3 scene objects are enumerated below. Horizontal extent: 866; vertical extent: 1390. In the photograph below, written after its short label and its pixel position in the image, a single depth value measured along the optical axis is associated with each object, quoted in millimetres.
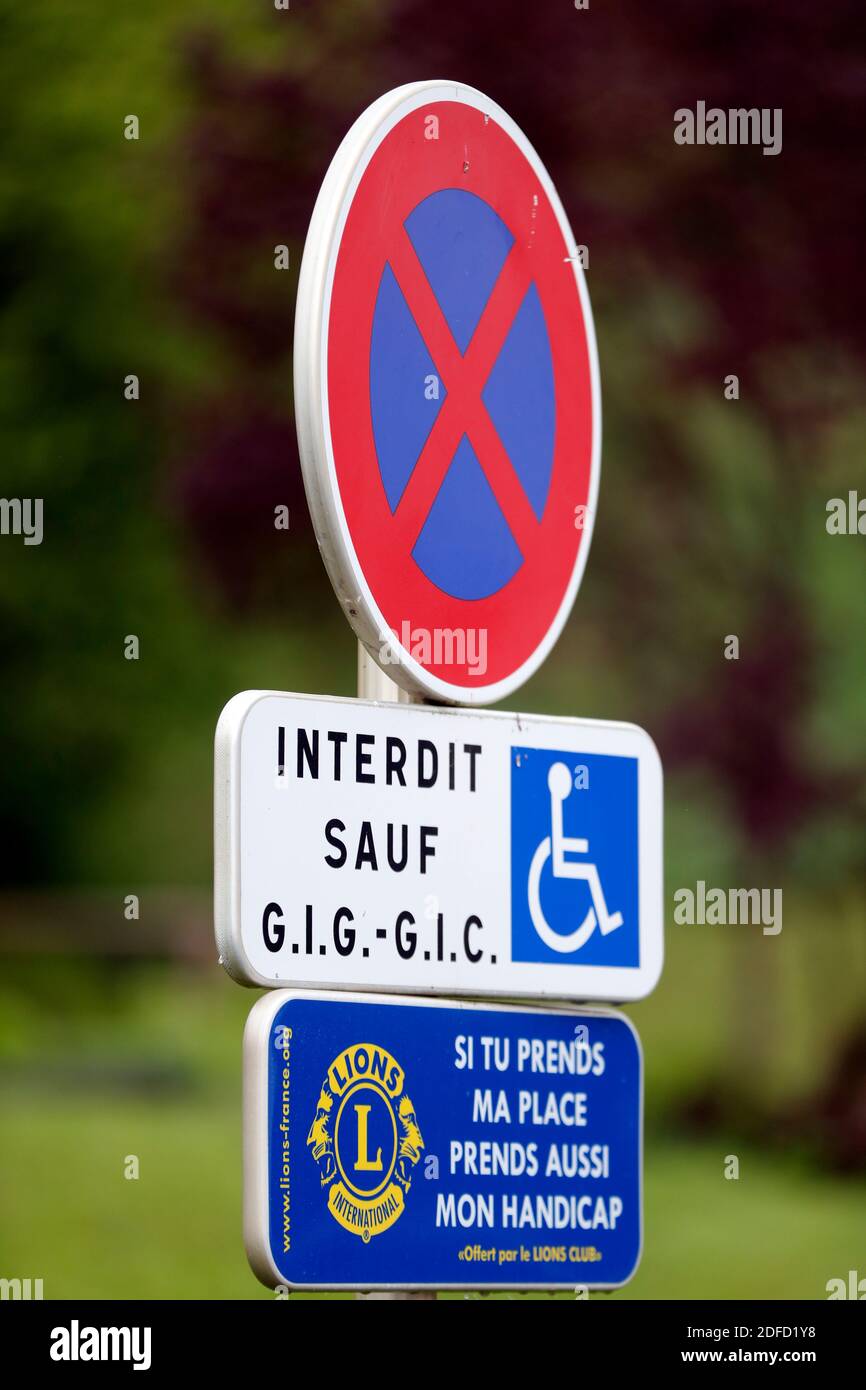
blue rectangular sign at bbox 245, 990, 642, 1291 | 3980
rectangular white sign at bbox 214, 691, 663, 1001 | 4023
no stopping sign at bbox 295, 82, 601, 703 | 4242
